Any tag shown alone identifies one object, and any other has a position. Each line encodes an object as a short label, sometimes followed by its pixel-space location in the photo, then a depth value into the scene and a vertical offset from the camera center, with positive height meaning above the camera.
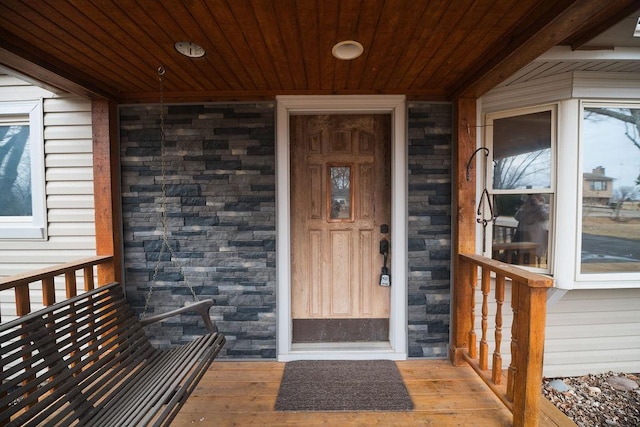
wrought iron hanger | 2.44 -0.07
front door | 2.54 -0.20
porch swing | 1.21 -0.80
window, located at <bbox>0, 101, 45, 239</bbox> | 2.49 +0.23
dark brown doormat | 1.84 -1.23
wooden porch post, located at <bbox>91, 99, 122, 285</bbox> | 2.26 +0.16
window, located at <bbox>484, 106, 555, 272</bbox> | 2.43 +0.16
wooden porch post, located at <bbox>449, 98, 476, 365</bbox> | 2.22 -0.06
